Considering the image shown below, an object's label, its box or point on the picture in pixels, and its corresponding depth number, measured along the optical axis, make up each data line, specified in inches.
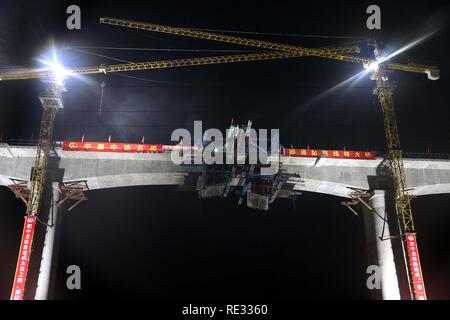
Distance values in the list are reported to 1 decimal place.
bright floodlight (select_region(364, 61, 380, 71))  1979.6
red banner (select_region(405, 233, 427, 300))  1353.3
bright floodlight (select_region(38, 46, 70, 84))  1749.5
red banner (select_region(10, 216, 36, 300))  1222.9
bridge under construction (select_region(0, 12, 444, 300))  1407.5
